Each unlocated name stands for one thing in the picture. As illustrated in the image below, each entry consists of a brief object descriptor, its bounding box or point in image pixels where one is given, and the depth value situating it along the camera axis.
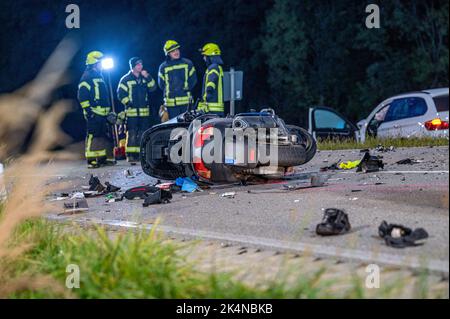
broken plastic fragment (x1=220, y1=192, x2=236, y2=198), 9.55
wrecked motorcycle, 9.95
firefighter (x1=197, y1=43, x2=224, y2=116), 15.83
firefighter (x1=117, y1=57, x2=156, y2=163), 17.61
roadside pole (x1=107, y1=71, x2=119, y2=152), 19.67
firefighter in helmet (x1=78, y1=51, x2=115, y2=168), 16.97
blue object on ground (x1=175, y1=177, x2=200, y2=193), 10.56
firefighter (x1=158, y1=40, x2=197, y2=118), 16.56
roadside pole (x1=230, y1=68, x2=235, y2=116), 17.81
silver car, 15.39
